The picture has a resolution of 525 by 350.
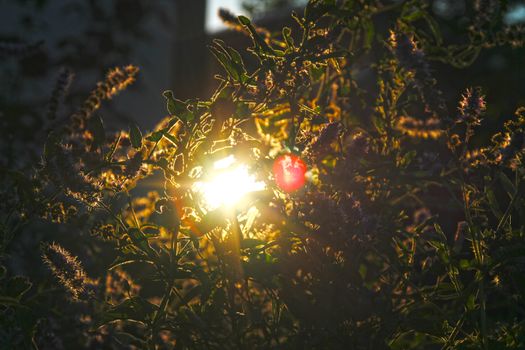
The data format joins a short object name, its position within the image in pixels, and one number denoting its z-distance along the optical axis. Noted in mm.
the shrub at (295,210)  1476
